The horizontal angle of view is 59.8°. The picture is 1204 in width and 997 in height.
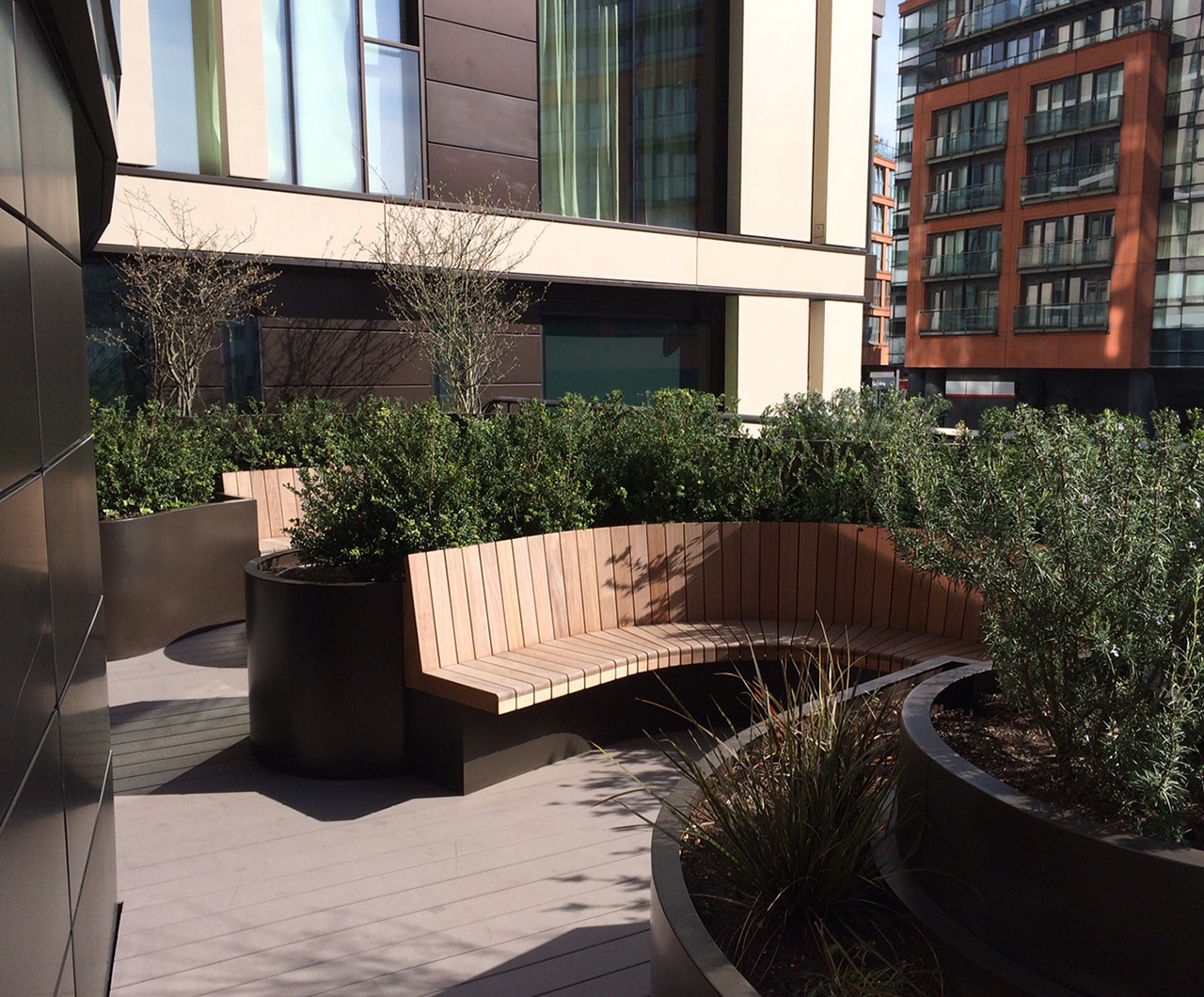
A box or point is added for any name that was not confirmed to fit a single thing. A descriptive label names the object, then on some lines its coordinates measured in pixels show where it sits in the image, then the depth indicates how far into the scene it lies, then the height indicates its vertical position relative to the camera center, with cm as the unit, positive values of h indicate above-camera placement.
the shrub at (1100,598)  249 -58
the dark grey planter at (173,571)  798 -146
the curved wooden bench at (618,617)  556 -143
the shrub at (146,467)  836 -65
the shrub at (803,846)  288 -137
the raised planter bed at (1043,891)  221 -117
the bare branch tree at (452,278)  1472 +153
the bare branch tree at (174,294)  1213 +109
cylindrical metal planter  563 -157
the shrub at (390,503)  609 -70
